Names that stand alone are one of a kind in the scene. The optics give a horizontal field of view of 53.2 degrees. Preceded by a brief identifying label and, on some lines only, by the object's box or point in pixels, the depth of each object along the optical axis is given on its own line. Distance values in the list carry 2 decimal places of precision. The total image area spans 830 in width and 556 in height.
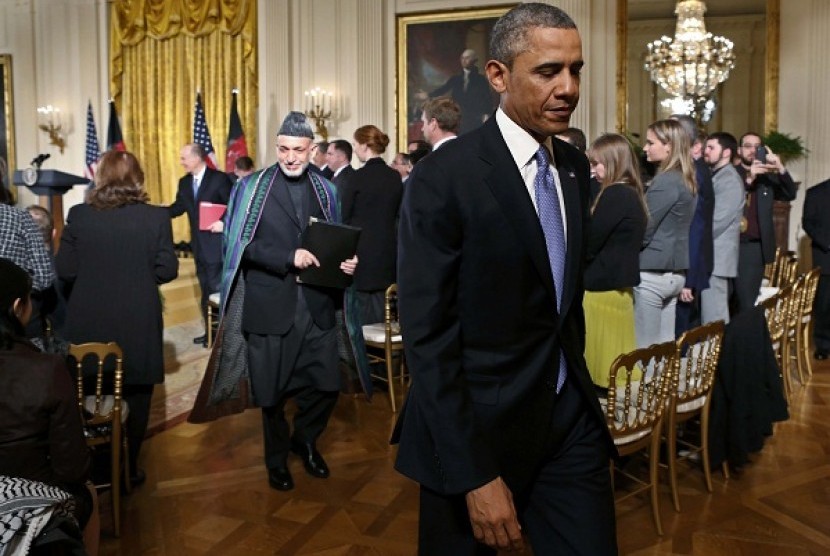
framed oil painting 11.02
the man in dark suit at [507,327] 1.70
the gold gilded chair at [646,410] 3.26
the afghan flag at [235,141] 11.45
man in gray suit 5.93
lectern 5.95
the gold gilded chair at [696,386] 3.73
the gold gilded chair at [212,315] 7.03
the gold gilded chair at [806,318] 6.20
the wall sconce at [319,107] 11.34
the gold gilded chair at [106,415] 3.34
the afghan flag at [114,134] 11.02
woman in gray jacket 4.70
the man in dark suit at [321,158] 8.54
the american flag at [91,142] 11.42
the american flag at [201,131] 10.95
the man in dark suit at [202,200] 7.68
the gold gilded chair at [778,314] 4.97
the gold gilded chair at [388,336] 5.31
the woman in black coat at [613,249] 4.18
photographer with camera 6.91
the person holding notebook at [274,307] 3.93
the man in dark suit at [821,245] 7.46
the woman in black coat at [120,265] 3.88
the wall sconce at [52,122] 12.87
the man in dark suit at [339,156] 7.55
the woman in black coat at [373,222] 6.17
